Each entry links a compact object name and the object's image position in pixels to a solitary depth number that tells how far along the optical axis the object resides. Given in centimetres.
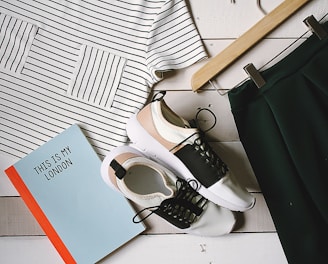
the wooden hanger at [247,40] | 79
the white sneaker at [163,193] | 75
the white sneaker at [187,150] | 75
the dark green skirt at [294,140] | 73
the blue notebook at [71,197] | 82
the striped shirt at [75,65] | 81
